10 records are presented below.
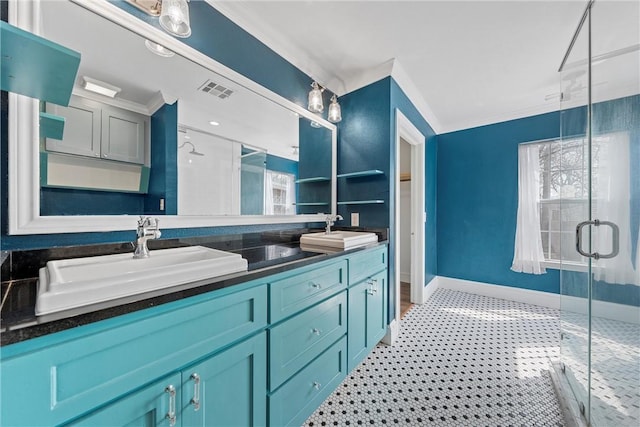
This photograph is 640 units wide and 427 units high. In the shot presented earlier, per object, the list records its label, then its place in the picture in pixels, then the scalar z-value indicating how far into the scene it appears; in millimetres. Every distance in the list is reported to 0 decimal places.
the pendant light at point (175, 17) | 1100
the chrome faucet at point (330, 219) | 2027
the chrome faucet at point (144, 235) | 1000
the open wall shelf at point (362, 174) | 2078
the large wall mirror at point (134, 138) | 884
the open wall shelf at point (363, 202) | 2120
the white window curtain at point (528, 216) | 2896
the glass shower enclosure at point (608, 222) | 1295
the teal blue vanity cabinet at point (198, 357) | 530
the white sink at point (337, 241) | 1539
